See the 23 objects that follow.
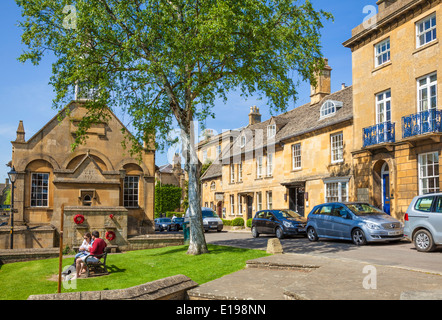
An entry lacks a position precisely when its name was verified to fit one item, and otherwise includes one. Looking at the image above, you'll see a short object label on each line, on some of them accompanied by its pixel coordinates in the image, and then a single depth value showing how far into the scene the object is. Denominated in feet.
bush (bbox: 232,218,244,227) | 116.37
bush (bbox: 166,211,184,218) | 190.00
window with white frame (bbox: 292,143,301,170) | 100.73
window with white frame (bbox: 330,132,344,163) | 84.86
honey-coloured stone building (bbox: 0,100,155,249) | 74.54
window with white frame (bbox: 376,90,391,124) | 71.20
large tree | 45.78
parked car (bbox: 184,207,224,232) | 103.40
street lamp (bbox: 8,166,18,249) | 67.82
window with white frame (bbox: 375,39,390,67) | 72.08
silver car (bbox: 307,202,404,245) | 51.39
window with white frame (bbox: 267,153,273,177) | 112.88
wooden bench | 38.34
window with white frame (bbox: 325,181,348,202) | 82.23
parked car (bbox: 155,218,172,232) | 130.41
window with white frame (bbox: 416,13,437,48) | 62.68
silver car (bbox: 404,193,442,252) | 43.06
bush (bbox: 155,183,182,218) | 200.75
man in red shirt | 38.45
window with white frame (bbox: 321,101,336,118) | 91.56
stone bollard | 44.70
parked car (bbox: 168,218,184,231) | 128.36
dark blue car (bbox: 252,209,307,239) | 66.03
